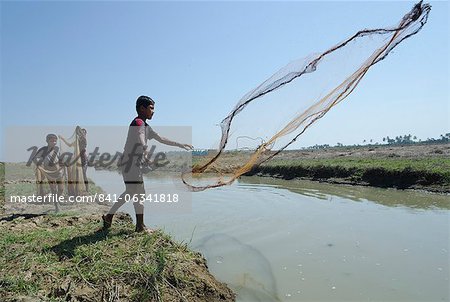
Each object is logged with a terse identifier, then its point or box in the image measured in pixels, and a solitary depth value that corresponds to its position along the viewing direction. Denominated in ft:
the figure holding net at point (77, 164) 29.48
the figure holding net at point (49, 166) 25.31
